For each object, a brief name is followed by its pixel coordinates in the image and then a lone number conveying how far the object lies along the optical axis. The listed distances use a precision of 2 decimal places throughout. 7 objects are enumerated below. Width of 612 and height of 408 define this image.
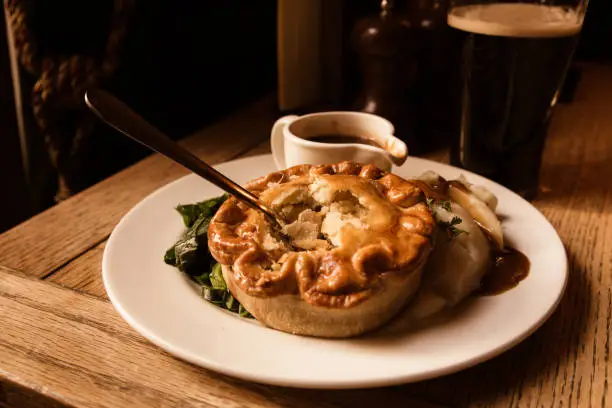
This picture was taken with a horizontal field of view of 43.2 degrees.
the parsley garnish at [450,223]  0.38
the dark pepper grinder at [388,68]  0.56
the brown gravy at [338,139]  0.48
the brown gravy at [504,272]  0.37
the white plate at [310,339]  0.31
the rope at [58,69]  0.54
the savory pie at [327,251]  0.33
